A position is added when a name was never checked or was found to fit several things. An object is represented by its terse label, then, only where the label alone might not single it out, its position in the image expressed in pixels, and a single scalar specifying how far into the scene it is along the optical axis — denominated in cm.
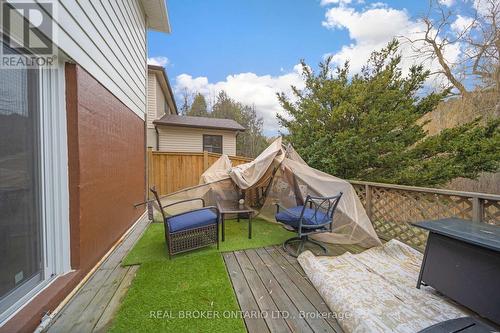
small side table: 373
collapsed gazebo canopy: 348
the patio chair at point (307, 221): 313
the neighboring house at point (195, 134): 988
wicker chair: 297
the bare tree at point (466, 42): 750
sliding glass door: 154
